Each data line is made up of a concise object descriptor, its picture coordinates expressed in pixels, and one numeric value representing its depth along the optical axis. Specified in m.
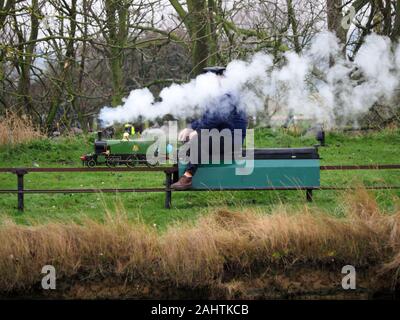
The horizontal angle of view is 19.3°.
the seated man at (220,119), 17.12
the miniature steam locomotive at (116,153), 22.39
